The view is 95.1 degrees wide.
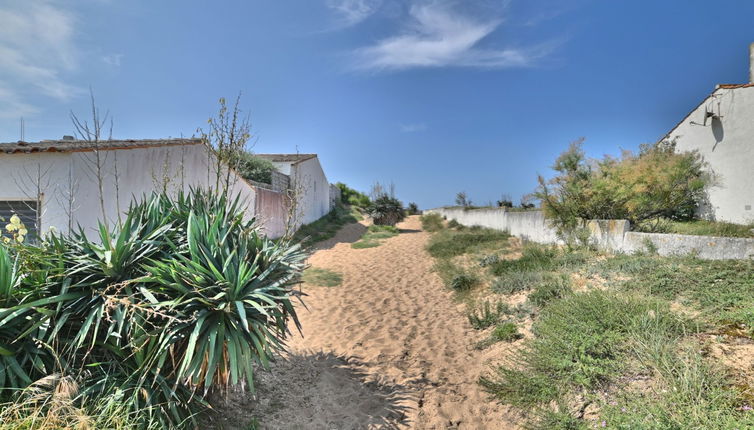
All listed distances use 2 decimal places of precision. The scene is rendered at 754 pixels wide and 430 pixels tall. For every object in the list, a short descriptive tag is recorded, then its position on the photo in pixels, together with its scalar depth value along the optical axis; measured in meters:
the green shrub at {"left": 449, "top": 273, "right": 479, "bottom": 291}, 7.84
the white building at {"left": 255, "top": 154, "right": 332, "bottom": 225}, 19.02
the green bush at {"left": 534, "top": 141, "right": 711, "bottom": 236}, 7.89
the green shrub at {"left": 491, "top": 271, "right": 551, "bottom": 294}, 6.41
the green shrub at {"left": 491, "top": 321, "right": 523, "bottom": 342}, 4.82
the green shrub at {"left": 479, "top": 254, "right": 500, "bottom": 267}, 8.82
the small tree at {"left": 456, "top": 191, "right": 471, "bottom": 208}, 27.20
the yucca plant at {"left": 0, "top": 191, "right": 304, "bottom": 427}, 2.71
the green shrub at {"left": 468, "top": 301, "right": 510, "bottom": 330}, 5.65
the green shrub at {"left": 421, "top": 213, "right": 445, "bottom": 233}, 21.09
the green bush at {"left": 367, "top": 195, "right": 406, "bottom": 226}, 22.25
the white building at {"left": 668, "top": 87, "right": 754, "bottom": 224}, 11.88
